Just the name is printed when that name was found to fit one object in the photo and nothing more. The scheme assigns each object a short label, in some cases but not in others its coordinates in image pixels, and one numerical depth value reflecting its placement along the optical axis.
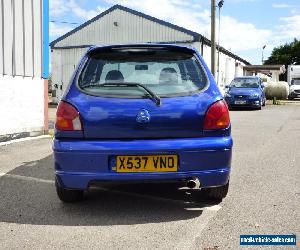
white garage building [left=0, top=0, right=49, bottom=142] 8.62
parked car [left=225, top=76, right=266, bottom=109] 19.89
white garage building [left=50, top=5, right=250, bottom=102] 26.06
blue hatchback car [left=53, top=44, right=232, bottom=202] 3.78
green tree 76.38
